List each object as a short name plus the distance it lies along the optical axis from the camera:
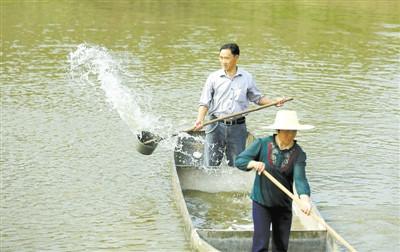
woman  13.63
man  18.81
